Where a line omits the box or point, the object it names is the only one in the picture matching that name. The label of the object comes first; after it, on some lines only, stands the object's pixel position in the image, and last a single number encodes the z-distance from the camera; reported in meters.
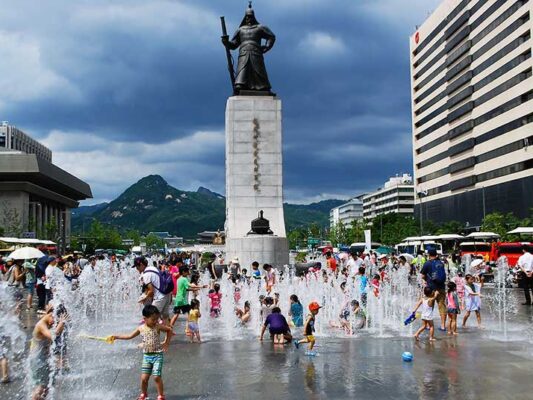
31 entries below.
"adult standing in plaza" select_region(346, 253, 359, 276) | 18.56
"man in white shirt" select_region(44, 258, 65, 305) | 14.20
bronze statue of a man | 30.69
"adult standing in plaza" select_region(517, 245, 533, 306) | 15.98
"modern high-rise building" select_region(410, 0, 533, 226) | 57.16
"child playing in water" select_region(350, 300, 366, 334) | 12.11
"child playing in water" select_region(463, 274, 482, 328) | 12.78
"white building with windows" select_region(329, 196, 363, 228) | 185.75
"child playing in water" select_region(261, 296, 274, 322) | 11.62
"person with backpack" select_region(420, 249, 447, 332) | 11.60
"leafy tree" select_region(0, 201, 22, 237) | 57.28
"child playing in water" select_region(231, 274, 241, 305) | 15.32
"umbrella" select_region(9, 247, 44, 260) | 20.75
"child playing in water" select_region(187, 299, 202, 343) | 10.75
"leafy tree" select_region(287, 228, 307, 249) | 124.68
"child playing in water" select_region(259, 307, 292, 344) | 10.27
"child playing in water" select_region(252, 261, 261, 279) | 18.59
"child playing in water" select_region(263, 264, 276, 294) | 14.99
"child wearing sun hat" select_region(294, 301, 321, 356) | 9.31
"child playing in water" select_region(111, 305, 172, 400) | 6.35
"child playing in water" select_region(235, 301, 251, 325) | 12.79
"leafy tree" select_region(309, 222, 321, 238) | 135.20
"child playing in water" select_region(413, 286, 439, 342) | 10.68
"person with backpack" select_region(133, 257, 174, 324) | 10.12
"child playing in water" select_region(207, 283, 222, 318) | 14.72
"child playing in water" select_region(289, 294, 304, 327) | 12.38
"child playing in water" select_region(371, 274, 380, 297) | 14.59
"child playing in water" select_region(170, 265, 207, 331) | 11.84
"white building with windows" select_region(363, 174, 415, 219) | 128.12
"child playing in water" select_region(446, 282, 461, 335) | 11.59
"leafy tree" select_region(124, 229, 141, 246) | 130.77
